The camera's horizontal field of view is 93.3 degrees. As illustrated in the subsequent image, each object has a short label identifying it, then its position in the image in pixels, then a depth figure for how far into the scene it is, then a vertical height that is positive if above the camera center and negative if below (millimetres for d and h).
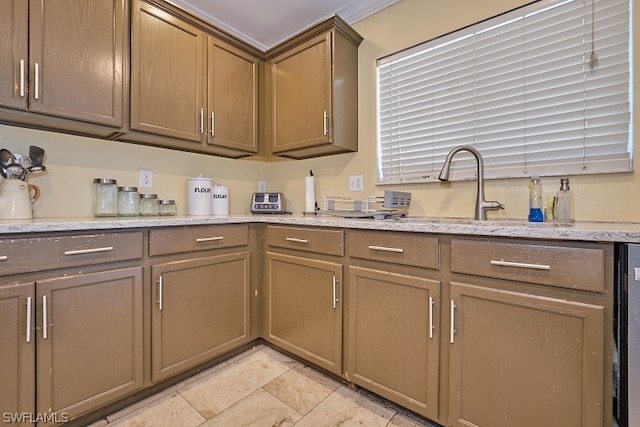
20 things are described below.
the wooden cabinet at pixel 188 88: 1698 +791
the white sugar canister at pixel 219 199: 2207 +94
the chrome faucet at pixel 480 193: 1530 +99
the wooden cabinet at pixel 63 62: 1306 +707
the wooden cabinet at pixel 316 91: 1951 +831
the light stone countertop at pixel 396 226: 915 -57
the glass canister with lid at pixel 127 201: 1824 +64
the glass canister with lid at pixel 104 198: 1754 +79
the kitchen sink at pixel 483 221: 1268 -43
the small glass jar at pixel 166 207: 2004 +31
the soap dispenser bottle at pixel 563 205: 1343 +34
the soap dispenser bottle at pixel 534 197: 1395 +73
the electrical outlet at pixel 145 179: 1974 +217
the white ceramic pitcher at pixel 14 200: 1375 +54
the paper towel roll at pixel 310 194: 2303 +137
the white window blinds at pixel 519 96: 1323 +609
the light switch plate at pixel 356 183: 2140 +208
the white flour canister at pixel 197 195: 2107 +117
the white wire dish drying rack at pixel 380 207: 1686 +31
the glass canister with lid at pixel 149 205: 1895 +43
